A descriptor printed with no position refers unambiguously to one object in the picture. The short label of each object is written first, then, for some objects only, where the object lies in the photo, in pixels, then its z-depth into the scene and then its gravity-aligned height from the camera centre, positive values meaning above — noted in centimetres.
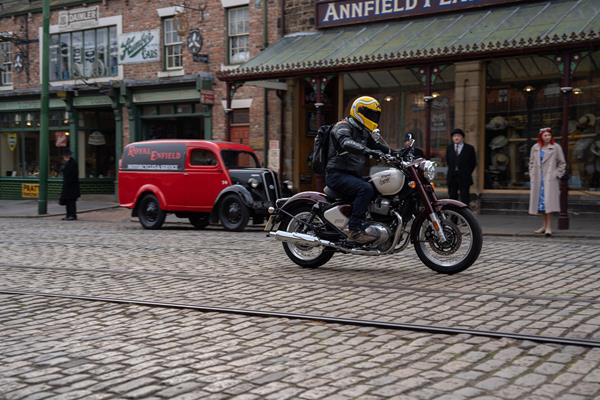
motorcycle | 713 -61
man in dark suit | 1419 +0
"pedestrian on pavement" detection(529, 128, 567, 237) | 1164 -15
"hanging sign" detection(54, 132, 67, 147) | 2595 +98
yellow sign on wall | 2658 -98
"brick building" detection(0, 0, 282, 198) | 2123 +295
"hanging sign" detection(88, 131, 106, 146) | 2581 +104
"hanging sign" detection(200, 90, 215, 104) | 2075 +206
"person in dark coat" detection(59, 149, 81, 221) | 1889 -65
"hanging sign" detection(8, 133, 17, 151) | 2748 +95
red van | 1451 -39
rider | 732 +11
